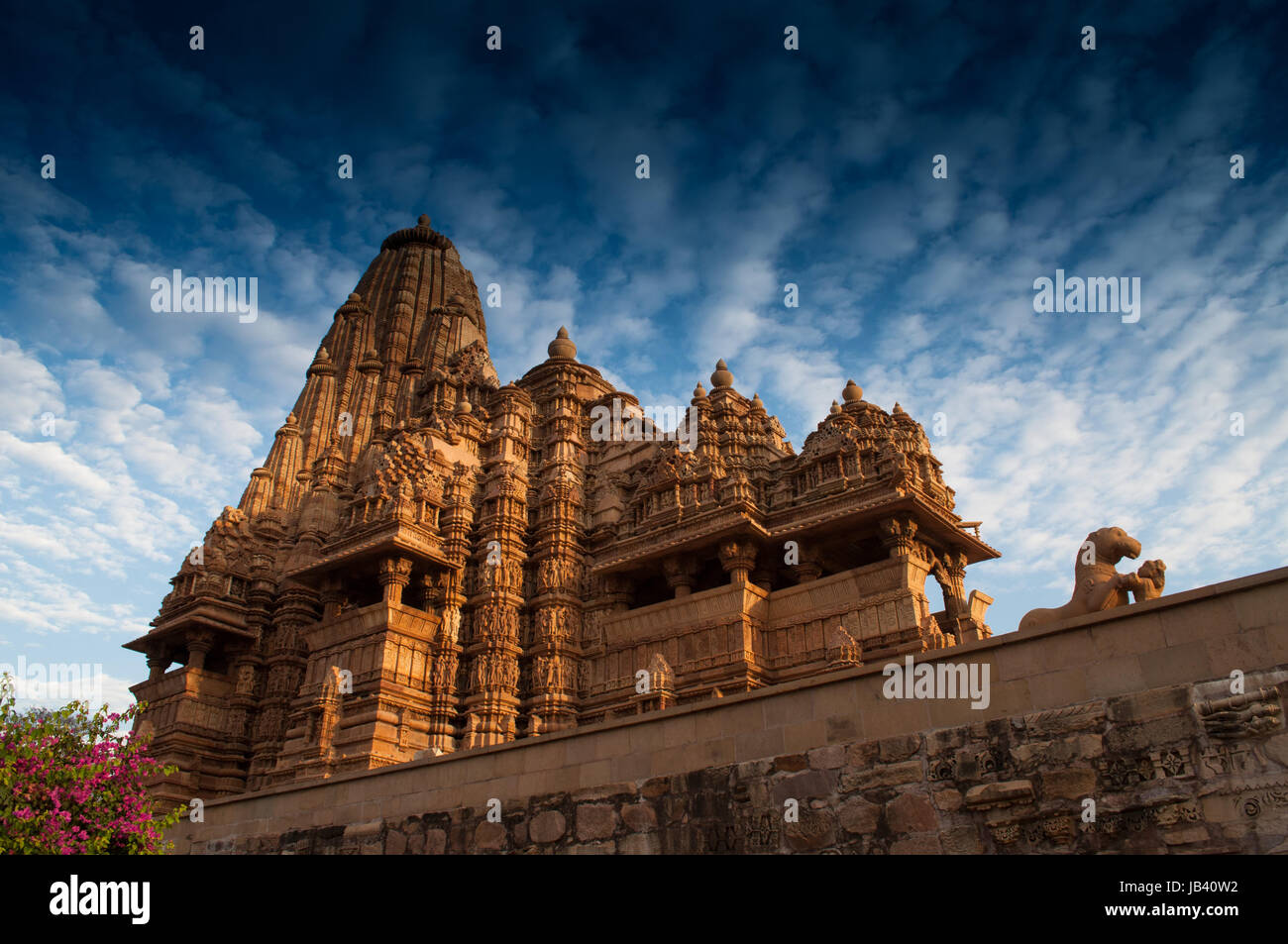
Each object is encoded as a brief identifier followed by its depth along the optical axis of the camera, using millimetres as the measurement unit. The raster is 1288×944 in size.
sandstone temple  25750
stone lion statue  12312
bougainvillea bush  13656
